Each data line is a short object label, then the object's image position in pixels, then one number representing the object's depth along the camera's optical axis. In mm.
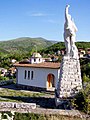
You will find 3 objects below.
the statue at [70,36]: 8706
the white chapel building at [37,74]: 13456
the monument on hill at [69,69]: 8423
